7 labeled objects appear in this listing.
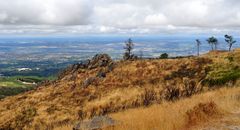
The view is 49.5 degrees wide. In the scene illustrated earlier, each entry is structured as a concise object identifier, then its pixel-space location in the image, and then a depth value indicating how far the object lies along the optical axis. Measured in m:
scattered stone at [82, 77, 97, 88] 48.67
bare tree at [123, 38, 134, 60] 77.91
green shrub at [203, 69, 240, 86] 20.75
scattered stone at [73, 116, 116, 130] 8.36
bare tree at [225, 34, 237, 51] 84.45
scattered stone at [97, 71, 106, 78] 50.82
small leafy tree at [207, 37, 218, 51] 90.75
